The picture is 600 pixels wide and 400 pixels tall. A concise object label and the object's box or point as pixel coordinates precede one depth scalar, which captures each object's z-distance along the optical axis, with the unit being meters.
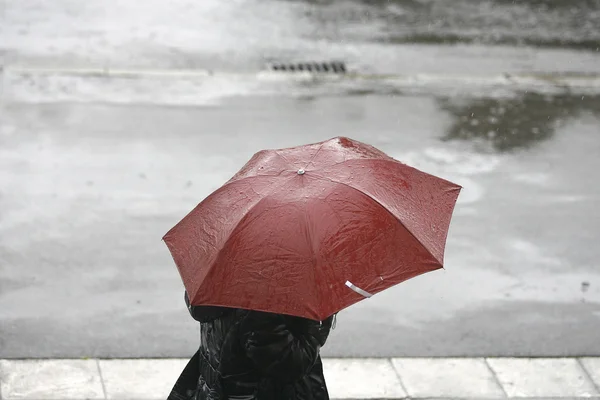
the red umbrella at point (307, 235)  5.86
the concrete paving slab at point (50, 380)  10.13
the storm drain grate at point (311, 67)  21.33
